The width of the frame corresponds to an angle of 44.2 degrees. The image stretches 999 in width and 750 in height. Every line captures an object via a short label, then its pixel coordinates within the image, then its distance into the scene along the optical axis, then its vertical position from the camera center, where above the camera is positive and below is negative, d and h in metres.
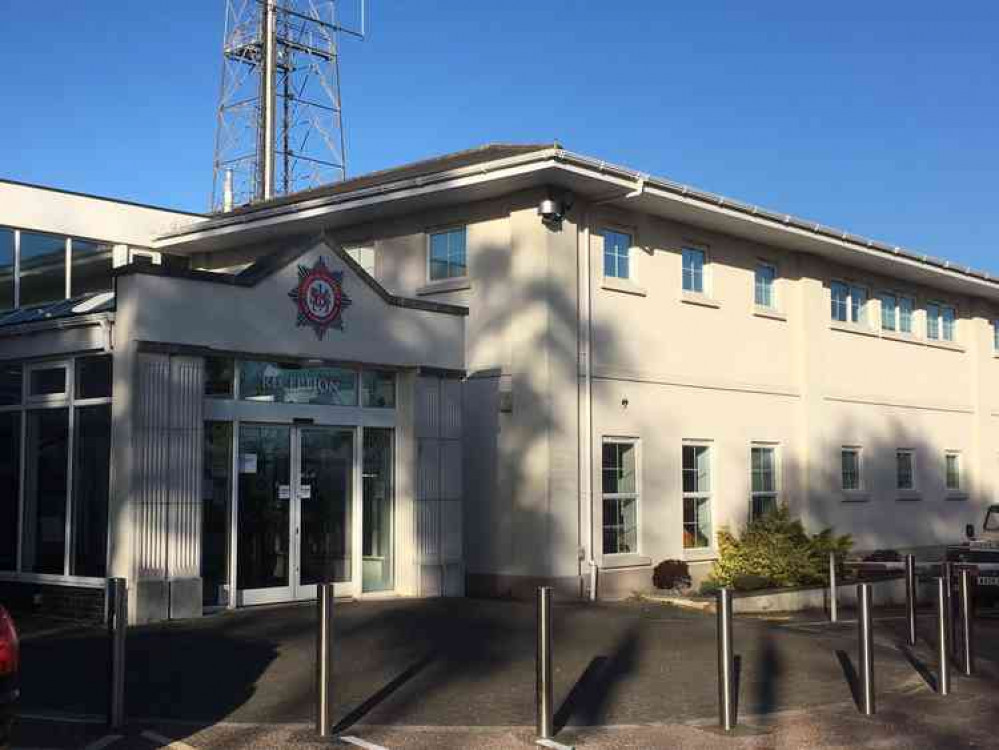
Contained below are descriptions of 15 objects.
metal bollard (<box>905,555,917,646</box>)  13.27 -1.14
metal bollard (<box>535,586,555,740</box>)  7.99 -1.16
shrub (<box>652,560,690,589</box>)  18.88 -1.33
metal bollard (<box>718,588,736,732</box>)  8.49 -1.23
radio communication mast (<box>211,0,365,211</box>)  37.34 +13.42
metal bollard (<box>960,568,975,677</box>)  10.96 -1.28
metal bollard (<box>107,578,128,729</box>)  8.14 -1.04
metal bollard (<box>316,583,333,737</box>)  7.97 -1.10
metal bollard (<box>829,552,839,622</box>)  15.79 -1.43
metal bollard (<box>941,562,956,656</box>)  10.70 -1.18
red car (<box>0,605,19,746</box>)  6.03 -0.92
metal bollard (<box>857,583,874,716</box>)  9.27 -1.30
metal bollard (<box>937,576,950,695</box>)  10.38 -1.32
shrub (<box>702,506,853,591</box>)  19.31 -1.07
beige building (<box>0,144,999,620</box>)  13.90 +1.47
